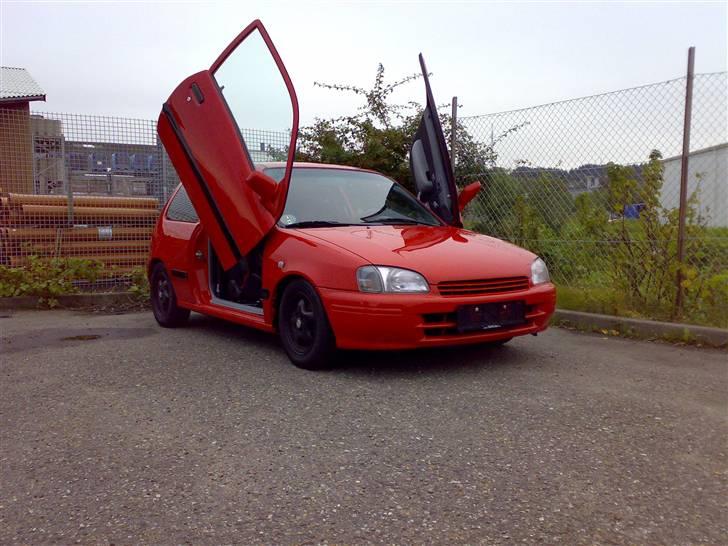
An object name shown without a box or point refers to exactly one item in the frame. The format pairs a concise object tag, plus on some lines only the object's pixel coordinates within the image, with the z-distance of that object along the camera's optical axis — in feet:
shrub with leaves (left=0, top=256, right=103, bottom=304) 25.53
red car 13.43
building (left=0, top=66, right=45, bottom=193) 27.91
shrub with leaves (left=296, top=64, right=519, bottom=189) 28.66
